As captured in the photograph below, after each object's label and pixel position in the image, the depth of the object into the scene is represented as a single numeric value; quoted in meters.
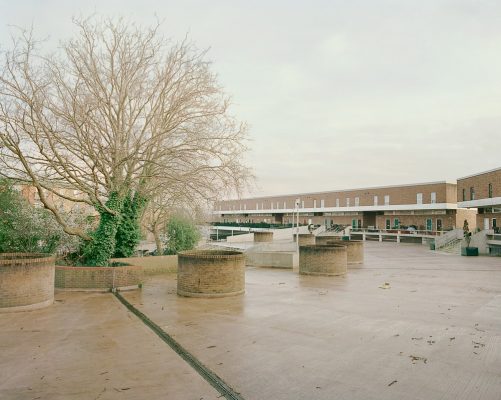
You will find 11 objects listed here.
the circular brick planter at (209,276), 12.84
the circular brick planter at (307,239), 36.03
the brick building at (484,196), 34.62
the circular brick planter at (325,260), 18.61
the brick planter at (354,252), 23.84
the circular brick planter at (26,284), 10.67
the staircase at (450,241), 36.20
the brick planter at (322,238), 33.13
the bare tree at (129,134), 15.53
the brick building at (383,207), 48.16
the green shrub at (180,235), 24.68
